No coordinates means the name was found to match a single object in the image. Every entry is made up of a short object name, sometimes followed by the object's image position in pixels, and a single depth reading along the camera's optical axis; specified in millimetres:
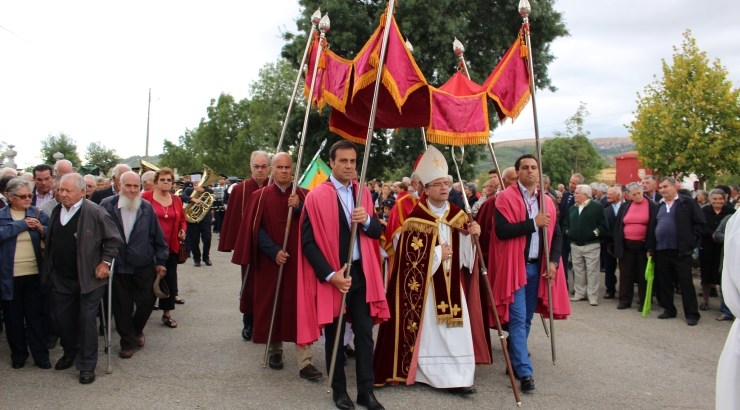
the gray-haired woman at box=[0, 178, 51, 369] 5414
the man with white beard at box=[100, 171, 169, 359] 5984
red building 54506
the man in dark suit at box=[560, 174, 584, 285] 10609
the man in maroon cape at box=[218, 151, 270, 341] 6633
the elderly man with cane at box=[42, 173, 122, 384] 5234
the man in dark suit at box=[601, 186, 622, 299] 9773
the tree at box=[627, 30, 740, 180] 21125
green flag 7914
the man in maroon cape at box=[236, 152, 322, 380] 5496
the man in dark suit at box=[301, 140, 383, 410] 4414
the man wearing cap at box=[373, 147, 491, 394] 4914
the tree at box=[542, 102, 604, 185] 34938
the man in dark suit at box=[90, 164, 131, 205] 7578
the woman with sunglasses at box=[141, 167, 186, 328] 7055
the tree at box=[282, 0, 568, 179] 19844
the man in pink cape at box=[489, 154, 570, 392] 5109
